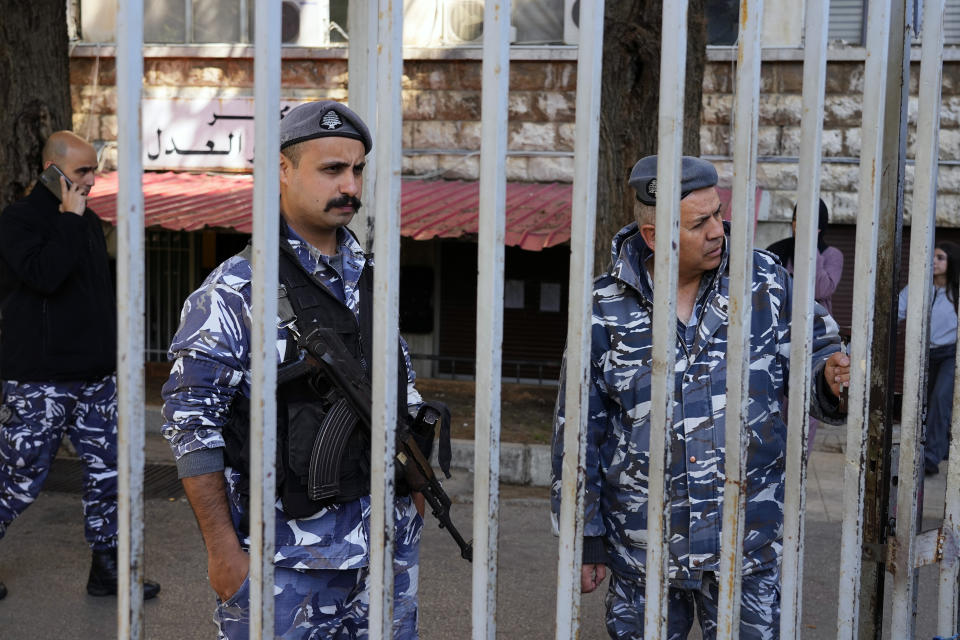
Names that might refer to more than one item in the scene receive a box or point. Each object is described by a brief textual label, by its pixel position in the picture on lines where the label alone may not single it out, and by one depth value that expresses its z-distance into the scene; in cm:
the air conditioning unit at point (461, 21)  1151
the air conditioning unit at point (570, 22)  1112
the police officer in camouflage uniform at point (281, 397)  238
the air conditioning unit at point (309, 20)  1182
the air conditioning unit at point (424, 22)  1149
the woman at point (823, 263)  603
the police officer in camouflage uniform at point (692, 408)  275
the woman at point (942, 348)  741
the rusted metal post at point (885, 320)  202
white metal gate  159
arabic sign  1184
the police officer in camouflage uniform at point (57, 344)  432
